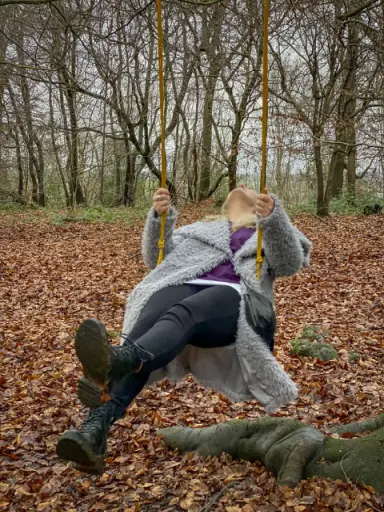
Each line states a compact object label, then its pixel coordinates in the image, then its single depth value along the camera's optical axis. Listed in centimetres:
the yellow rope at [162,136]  278
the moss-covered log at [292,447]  274
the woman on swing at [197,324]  210
